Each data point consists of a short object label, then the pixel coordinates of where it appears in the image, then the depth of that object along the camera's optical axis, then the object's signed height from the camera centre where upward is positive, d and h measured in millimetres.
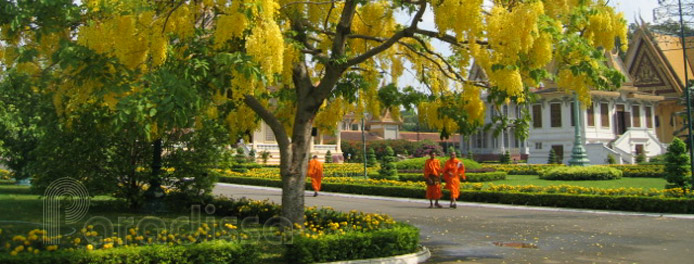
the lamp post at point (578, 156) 31891 +87
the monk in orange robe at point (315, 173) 20562 -406
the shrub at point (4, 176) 26897 -409
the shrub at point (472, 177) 27969 -846
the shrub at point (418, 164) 32062 -268
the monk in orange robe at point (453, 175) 16359 -446
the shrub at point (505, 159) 47806 -19
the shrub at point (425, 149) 59788 +1254
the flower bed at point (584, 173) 28359 -829
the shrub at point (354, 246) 7453 -1174
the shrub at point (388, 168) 27016 -350
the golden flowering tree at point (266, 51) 6371 +1461
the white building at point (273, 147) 51094 +1481
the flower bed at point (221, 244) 6465 -1027
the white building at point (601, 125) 46656 +2763
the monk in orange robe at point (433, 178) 16312 -526
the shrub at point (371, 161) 40219 +4
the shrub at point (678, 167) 18266 -364
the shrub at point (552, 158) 43062 +3
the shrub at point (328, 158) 50406 +339
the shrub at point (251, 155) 44788 +659
